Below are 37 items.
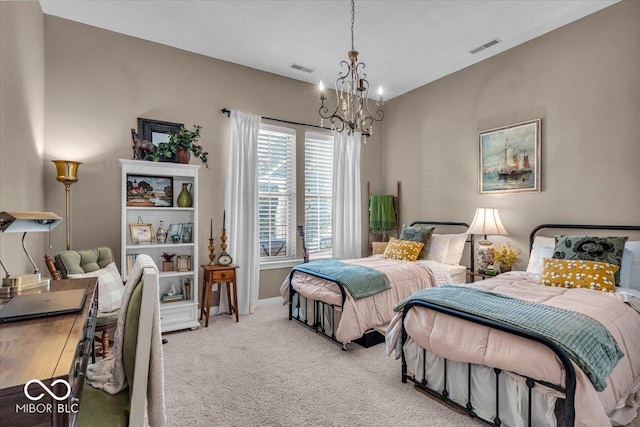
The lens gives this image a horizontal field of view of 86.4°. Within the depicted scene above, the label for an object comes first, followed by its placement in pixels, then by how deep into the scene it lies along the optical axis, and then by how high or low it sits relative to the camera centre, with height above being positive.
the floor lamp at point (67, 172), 3.05 +0.35
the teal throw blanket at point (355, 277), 3.12 -0.62
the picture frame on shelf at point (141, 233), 3.50 -0.23
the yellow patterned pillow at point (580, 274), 2.59 -0.48
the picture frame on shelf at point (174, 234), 3.76 -0.25
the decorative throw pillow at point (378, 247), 4.85 -0.49
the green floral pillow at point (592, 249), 2.78 -0.29
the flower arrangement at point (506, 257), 3.71 -0.48
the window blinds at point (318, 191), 5.01 +0.32
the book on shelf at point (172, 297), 3.67 -0.94
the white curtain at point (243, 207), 4.23 +0.06
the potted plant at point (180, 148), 3.54 +0.67
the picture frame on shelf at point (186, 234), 3.77 -0.25
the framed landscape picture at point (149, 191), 3.55 +0.22
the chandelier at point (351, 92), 2.74 +1.01
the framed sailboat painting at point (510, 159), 3.76 +0.64
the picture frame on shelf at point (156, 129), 3.74 +0.92
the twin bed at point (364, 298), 3.08 -0.81
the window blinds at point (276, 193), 4.62 +0.27
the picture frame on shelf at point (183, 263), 3.75 -0.57
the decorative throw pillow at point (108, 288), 2.71 -0.64
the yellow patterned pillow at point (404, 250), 4.12 -0.46
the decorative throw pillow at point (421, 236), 4.25 -0.29
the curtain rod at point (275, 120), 4.24 +1.26
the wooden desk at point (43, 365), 0.73 -0.38
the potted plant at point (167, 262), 3.72 -0.55
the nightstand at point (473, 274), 3.84 -0.72
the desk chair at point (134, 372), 1.24 -0.61
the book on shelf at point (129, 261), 3.43 -0.51
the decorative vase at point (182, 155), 3.63 +0.61
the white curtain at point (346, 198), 5.12 +0.23
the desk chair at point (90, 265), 2.61 -0.46
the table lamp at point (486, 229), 3.81 -0.18
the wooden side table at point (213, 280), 3.77 -0.77
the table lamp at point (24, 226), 1.47 -0.07
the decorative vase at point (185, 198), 3.72 +0.15
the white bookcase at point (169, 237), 3.38 -0.26
